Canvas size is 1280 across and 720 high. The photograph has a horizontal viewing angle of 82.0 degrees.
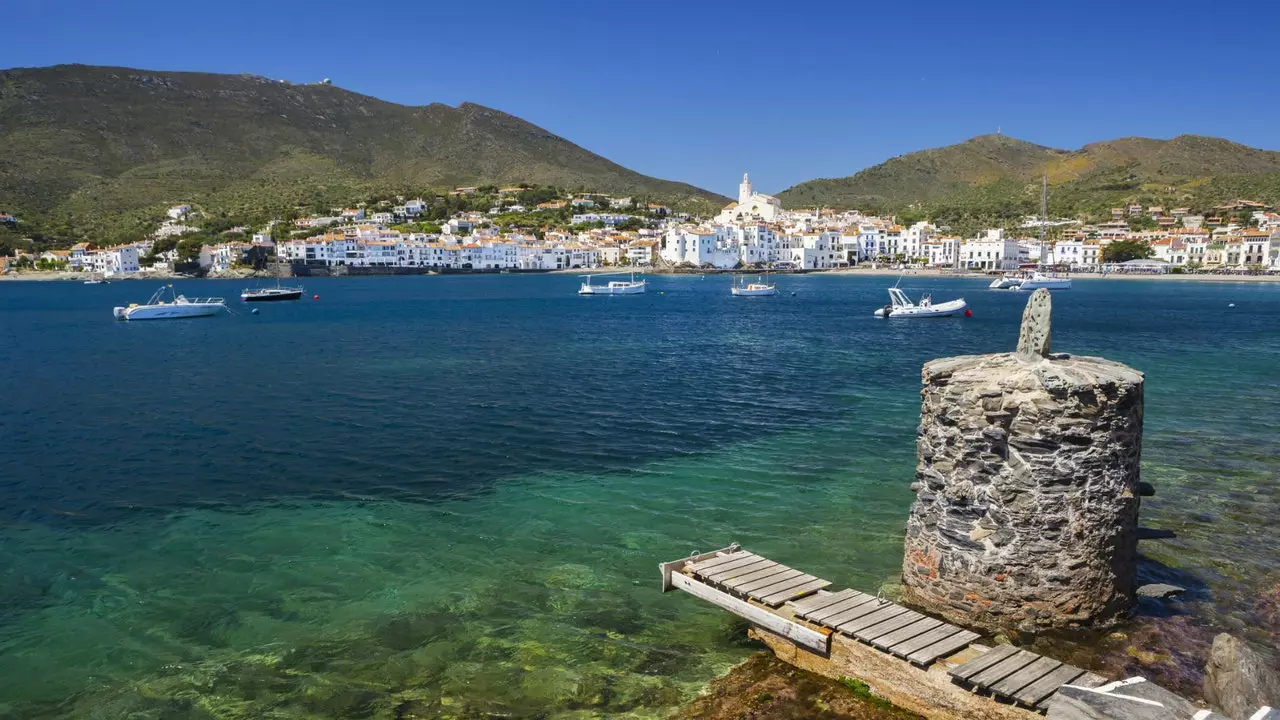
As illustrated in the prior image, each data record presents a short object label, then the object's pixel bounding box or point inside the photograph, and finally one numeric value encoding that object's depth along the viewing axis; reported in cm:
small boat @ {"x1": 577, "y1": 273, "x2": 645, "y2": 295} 9738
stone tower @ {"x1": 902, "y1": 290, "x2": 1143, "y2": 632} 731
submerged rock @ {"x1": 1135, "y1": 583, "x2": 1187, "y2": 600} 853
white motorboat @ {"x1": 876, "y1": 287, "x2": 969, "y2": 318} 5738
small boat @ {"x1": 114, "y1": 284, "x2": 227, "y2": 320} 6000
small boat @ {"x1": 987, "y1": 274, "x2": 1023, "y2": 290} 10175
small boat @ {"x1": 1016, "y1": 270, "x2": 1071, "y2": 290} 10031
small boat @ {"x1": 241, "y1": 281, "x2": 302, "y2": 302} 8169
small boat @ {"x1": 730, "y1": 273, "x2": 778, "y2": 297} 9181
